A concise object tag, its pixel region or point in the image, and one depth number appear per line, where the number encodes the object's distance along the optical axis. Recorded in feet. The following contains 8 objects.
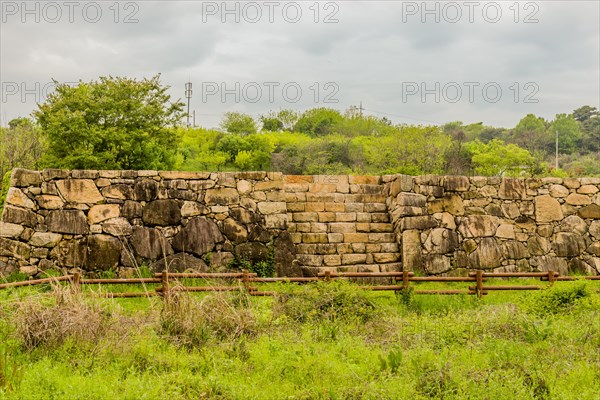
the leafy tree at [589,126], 193.98
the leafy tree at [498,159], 101.72
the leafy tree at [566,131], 189.88
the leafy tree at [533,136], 178.70
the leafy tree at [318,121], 177.17
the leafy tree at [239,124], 157.07
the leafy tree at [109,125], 62.69
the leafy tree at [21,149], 67.00
